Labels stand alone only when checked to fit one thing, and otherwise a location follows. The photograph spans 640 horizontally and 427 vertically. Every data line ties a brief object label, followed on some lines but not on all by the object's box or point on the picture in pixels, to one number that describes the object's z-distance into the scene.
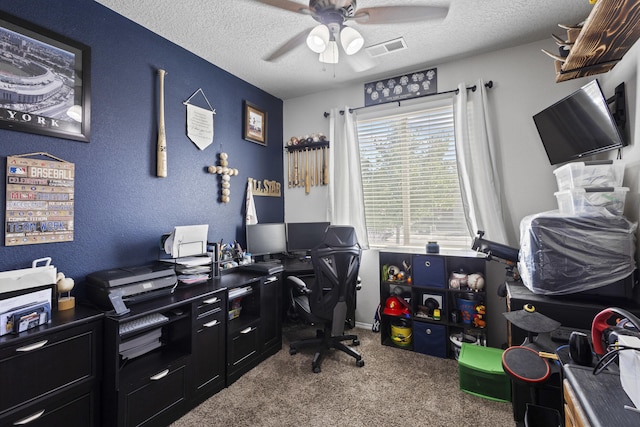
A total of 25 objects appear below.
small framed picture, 3.14
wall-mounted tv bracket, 1.72
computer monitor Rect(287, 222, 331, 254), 3.27
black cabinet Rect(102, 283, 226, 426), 1.52
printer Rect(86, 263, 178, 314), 1.60
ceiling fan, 1.61
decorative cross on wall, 2.81
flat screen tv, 1.71
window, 2.87
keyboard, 1.58
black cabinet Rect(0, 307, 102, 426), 1.23
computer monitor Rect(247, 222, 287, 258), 2.96
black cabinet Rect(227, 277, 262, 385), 2.18
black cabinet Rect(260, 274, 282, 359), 2.51
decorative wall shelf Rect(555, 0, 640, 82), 1.19
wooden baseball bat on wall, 2.23
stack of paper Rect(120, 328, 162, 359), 1.73
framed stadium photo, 1.54
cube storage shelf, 2.53
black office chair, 2.31
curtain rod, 2.62
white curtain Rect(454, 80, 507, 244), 2.56
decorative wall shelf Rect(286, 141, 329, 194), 3.47
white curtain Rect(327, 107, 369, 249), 3.23
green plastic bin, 1.93
